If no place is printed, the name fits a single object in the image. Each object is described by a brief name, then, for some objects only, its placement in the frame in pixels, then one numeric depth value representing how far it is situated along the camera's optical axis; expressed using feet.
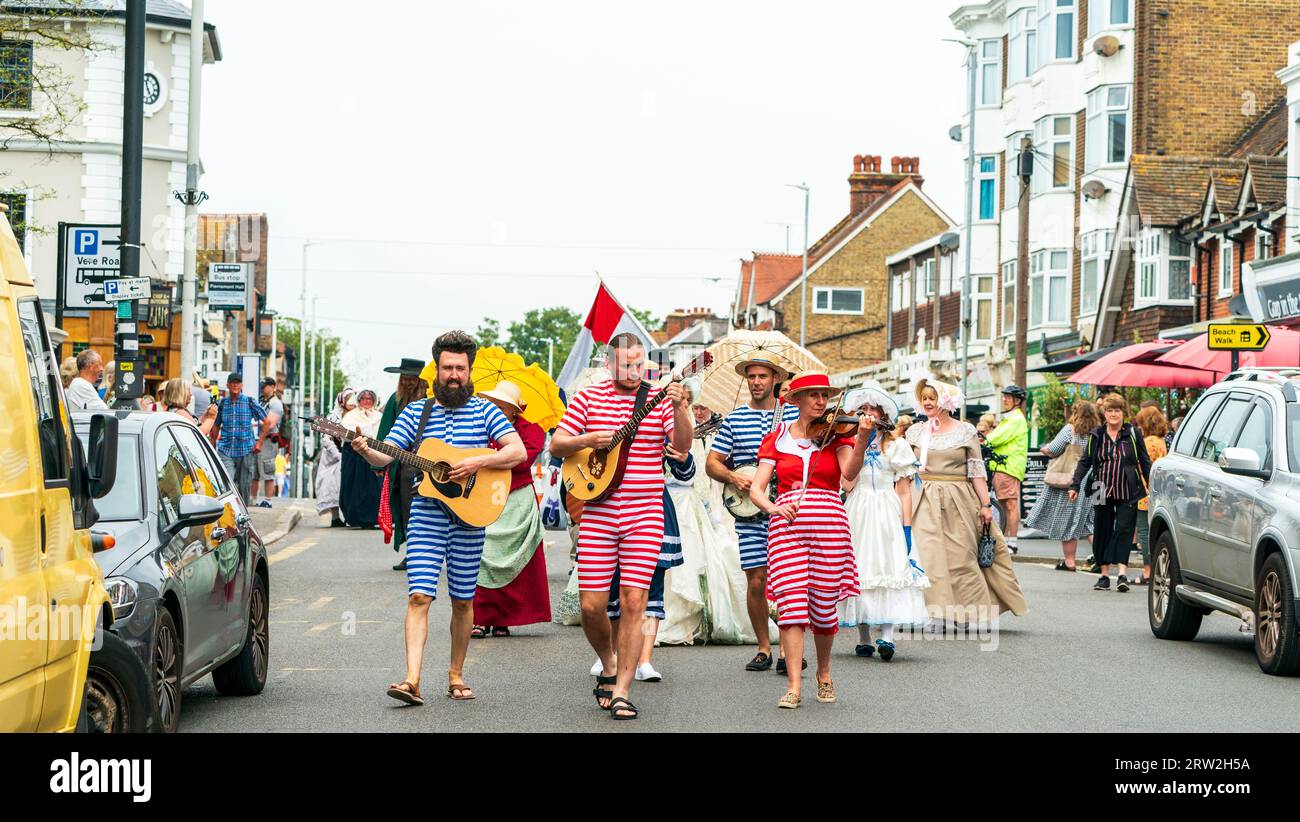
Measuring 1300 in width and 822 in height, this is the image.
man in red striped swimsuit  30.58
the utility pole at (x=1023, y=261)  125.39
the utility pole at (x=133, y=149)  60.23
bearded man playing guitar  30.81
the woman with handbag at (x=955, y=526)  43.32
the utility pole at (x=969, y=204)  150.82
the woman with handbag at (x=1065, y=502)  70.49
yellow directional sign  61.41
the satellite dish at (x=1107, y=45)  136.67
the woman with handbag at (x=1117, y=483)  61.98
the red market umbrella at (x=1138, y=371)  75.77
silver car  37.17
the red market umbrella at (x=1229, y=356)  70.99
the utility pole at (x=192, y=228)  90.07
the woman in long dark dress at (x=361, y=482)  73.87
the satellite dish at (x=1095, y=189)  137.49
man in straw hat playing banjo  35.19
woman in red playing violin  31.83
